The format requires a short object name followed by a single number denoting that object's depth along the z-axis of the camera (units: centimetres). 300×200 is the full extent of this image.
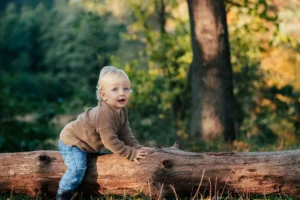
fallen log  761
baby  738
